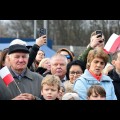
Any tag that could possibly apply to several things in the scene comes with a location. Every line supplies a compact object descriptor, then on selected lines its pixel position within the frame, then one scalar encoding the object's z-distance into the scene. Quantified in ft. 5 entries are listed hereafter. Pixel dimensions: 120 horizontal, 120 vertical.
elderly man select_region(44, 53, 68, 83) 26.65
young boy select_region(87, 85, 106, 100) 21.01
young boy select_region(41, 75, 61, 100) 21.78
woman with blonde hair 23.17
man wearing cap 23.09
